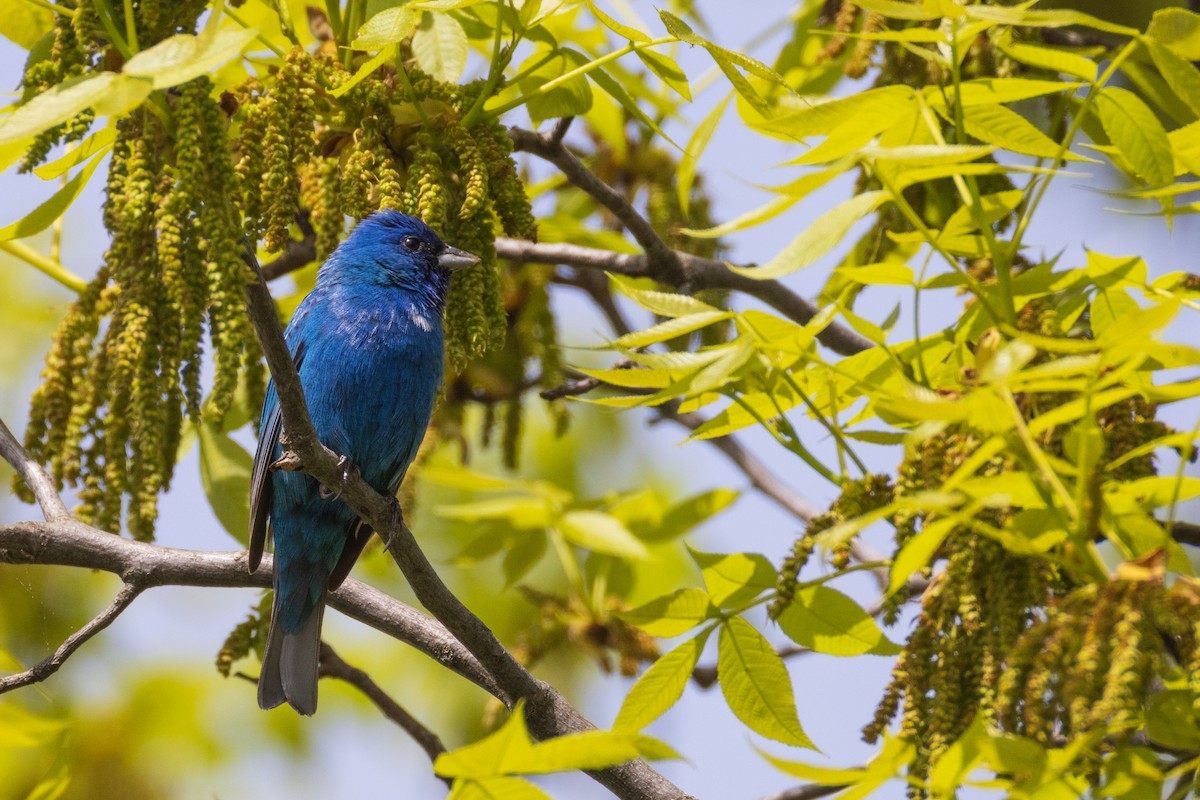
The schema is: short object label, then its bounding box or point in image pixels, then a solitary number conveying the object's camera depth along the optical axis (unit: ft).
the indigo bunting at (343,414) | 35.76
